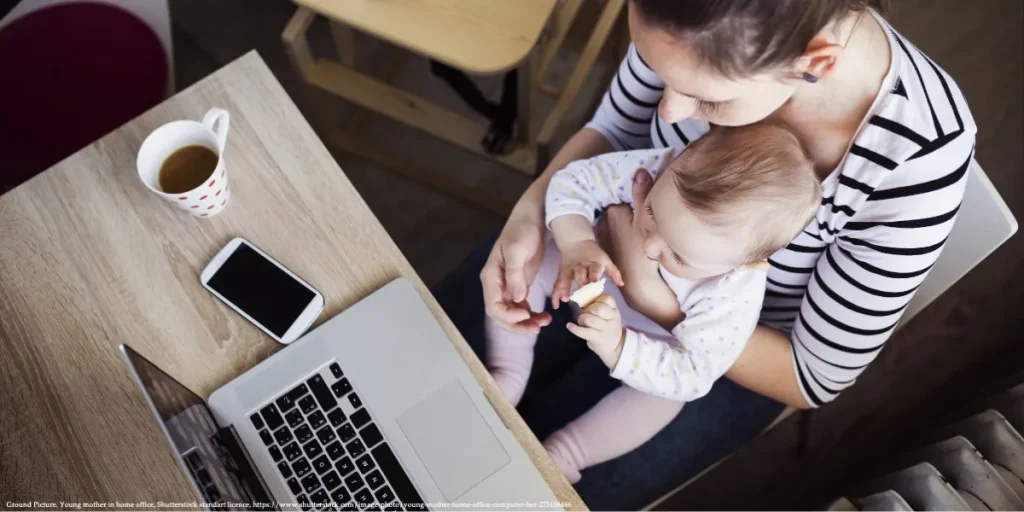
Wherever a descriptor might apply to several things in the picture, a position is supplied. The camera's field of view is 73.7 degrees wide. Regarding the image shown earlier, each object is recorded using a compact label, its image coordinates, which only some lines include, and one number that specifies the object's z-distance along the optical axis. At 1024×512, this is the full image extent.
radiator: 0.93
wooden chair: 1.13
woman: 0.62
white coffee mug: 0.79
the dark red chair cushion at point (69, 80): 1.24
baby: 0.72
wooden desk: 0.73
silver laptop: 0.74
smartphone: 0.79
